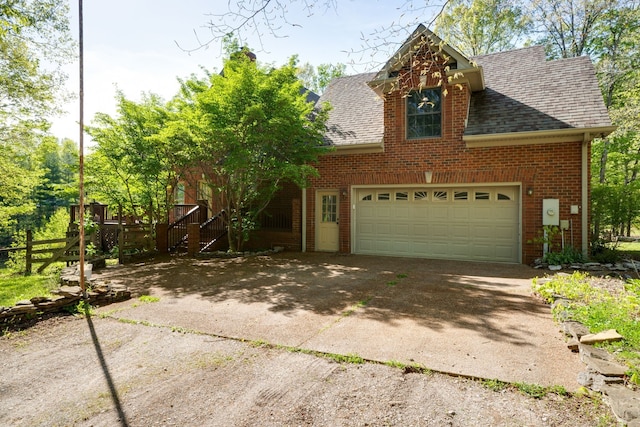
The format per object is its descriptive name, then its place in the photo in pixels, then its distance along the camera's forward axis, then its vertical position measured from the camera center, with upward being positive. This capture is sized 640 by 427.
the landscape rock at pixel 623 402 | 2.41 -1.32
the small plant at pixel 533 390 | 2.85 -1.40
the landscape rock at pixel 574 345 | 3.69 -1.35
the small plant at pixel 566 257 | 8.48 -1.08
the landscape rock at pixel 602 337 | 3.53 -1.22
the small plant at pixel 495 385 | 2.97 -1.42
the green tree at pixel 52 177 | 12.48 +2.03
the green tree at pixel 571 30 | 15.77 +8.60
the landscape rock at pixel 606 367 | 2.92 -1.28
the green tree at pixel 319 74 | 26.14 +9.92
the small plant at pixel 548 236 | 8.88 -0.63
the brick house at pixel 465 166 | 8.95 +1.20
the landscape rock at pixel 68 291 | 5.41 -1.15
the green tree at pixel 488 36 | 18.02 +9.15
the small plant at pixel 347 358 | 3.51 -1.41
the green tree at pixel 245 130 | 9.33 +2.15
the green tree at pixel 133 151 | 10.80 +1.82
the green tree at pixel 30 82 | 11.36 +4.18
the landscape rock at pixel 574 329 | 3.85 -1.27
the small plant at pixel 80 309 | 5.24 -1.37
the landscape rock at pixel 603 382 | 2.83 -1.32
